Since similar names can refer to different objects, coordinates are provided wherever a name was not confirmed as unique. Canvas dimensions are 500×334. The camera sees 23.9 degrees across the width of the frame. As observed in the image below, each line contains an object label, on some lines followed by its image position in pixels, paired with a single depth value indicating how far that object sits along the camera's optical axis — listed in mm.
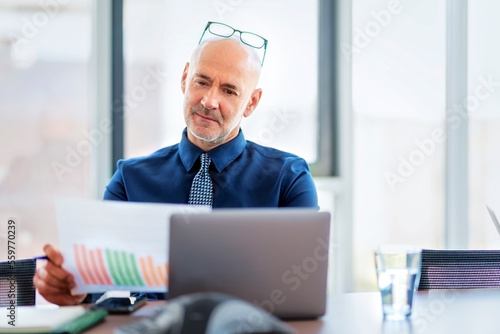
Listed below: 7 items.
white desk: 1817
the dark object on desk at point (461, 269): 2180
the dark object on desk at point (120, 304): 1906
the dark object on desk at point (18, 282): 2030
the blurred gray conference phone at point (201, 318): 1576
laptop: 1805
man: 2401
